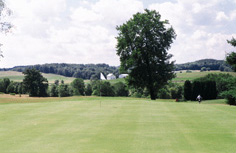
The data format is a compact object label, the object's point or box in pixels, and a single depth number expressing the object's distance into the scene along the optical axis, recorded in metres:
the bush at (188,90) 78.81
